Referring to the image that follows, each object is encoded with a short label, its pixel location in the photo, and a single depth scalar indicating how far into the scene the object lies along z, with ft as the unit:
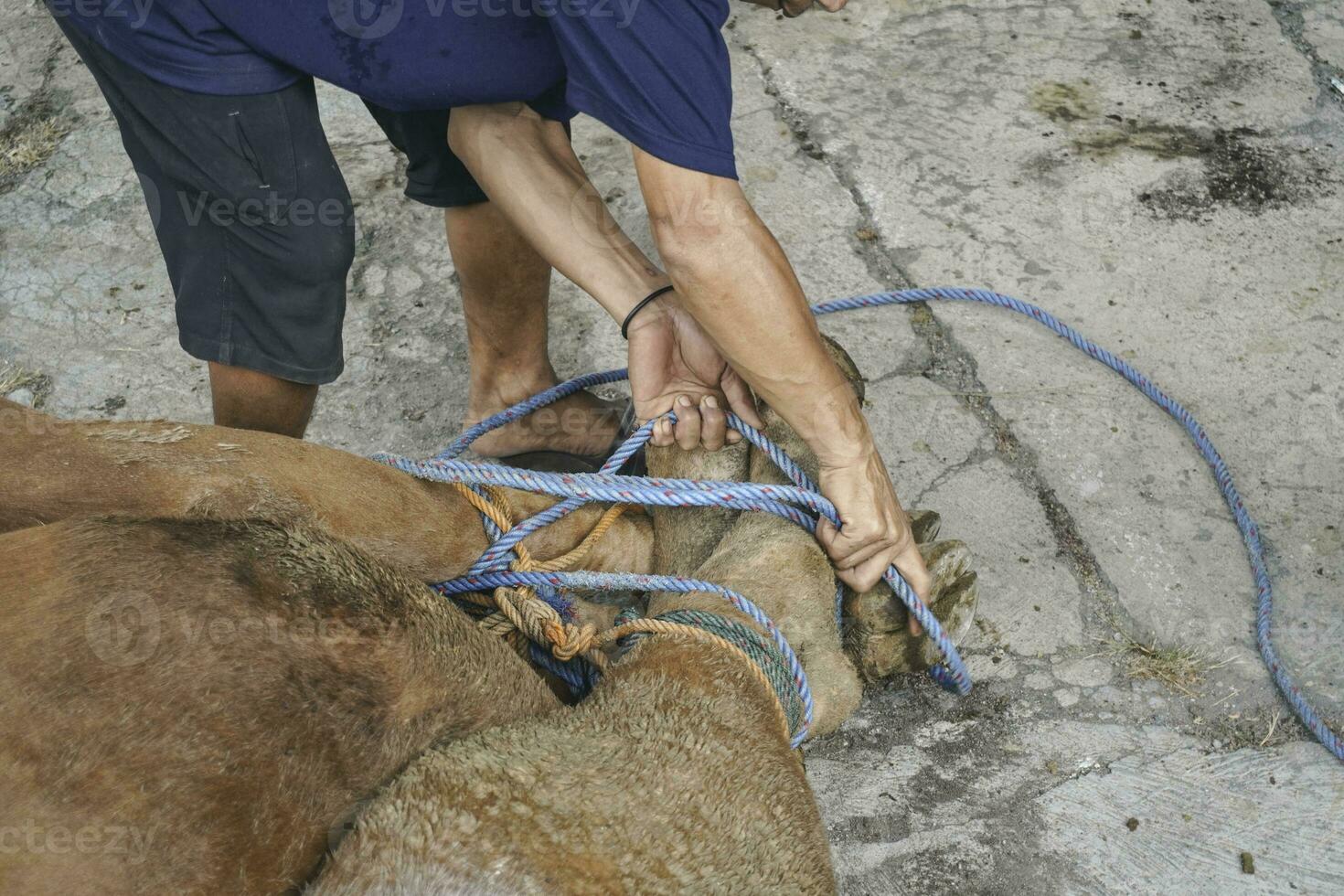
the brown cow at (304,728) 3.01
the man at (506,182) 4.80
